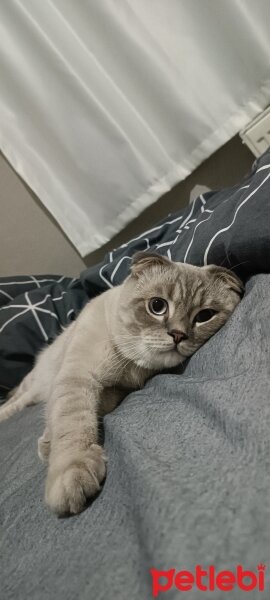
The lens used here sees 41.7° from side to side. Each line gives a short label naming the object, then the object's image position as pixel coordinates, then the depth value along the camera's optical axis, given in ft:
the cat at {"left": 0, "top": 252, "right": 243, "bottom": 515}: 0.90
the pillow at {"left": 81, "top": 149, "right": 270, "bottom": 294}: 0.87
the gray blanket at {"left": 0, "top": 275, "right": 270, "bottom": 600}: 0.43
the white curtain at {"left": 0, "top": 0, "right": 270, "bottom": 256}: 1.72
